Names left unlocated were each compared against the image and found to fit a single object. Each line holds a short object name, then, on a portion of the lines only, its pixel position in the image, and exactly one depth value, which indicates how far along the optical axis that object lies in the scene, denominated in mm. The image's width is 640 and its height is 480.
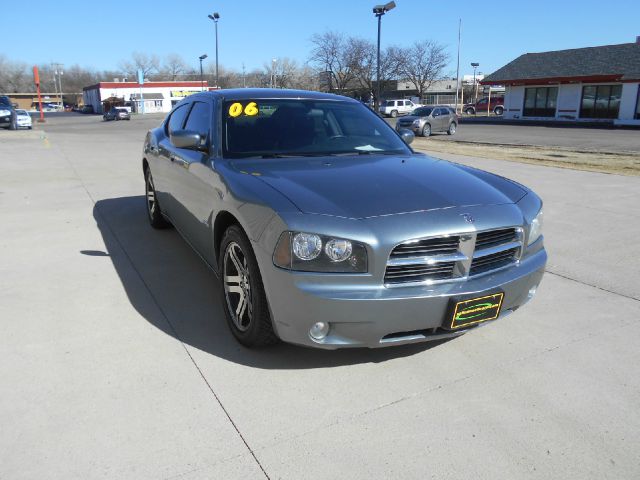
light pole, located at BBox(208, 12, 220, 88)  39781
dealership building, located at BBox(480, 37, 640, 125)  36622
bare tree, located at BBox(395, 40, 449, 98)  71438
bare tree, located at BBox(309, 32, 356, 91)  66250
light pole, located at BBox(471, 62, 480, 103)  82000
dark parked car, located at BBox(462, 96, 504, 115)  60512
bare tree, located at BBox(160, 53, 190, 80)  124312
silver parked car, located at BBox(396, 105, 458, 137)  25562
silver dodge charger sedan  2633
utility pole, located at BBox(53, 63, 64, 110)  121538
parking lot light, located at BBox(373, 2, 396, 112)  25209
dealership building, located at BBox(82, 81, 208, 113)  78662
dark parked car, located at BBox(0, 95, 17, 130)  25250
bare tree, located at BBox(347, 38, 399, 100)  66250
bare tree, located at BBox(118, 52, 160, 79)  121288
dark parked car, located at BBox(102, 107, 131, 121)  47531
